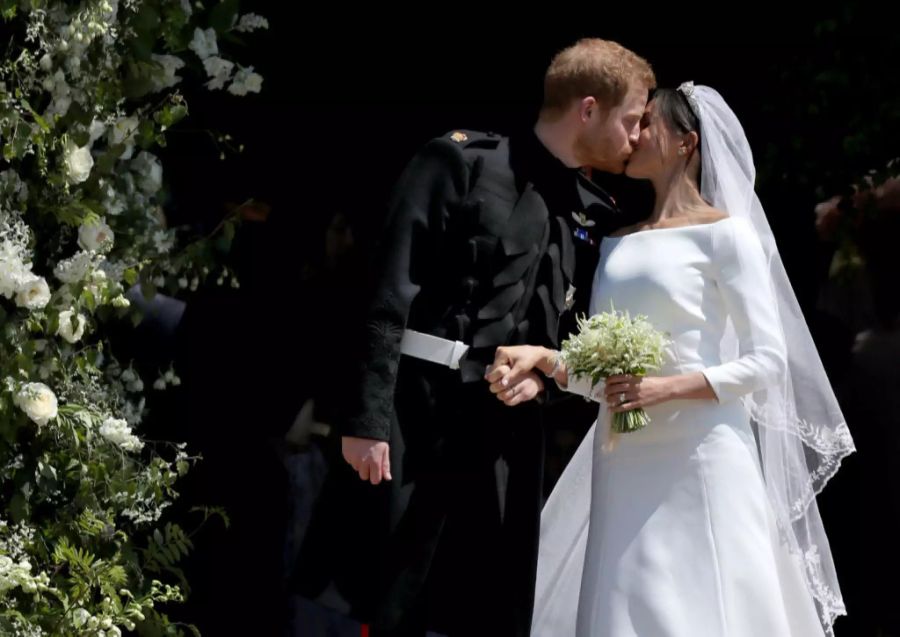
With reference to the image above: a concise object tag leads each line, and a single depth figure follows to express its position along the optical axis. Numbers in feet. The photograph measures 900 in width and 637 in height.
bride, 27.99
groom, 28.07
